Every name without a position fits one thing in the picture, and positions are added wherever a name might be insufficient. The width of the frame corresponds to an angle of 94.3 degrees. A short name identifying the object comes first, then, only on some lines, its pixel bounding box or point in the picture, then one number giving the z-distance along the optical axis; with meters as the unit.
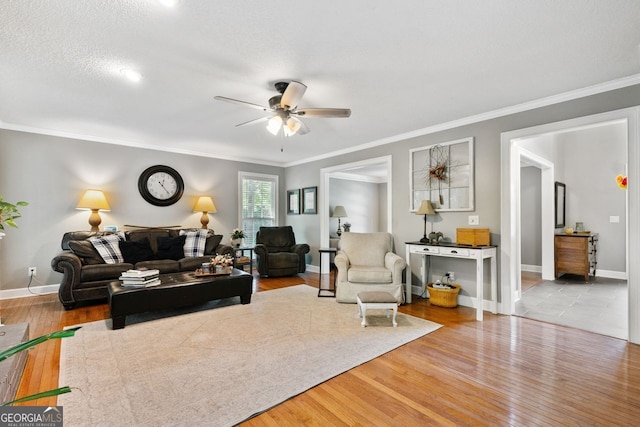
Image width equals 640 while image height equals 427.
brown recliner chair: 5.78
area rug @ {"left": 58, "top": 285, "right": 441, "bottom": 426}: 1.86
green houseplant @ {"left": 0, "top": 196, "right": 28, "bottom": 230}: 1.75
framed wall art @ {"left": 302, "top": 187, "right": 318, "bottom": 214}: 6.44
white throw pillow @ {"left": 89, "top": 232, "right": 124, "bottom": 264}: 4.32
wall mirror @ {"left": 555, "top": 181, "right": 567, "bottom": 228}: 5.93
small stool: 3.23
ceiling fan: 2.76
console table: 3.50
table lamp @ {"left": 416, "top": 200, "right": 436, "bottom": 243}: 4.22
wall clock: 5.36
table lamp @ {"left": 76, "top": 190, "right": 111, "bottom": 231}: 4.57
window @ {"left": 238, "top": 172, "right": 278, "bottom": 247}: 6.64
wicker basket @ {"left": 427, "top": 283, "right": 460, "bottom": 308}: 3.92
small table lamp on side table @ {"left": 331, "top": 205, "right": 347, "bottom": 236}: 7.88
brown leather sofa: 3.80
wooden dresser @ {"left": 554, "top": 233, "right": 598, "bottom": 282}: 5.46
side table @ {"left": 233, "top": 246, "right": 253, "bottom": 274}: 5.13
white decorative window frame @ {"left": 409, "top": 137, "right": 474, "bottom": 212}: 4.04
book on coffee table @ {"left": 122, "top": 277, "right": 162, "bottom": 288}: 3.35
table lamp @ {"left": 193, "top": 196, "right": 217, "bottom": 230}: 5.71
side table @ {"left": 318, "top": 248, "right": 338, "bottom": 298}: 4.47
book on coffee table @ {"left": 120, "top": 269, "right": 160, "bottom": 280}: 3.37
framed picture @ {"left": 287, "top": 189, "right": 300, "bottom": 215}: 6.89
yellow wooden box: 3.67
